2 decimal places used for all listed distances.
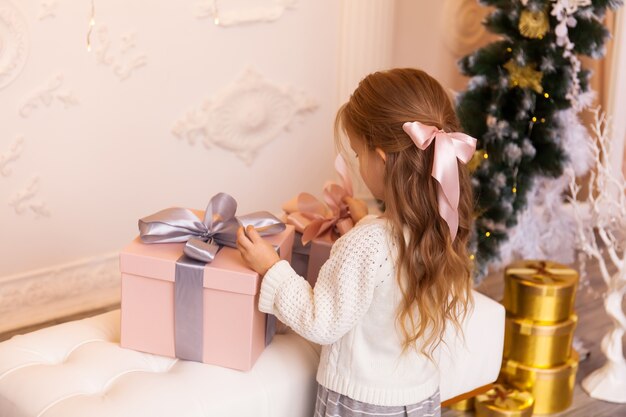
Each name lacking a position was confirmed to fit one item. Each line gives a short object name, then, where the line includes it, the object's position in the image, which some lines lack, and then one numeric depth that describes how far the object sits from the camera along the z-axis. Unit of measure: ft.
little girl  5.47
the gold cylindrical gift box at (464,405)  8.41
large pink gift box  5.87
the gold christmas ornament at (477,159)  9.30
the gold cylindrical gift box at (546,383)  8.45
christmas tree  8.89
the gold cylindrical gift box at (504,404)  8.13
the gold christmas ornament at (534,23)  8.90
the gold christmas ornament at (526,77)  9.05
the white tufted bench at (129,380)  5.51
